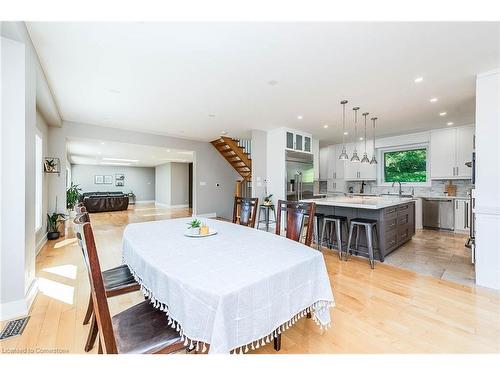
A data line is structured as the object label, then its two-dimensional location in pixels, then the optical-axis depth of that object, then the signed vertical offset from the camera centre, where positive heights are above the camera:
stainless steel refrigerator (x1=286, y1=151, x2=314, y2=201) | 5.41 +0.27
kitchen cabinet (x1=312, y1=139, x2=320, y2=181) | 6.44 +0.90
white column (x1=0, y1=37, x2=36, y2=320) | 1.96 +0.04
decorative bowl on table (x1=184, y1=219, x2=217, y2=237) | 1.90 -0.39
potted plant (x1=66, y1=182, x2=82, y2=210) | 6.44 -0.33
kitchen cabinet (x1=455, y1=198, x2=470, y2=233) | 4.93 -0.62
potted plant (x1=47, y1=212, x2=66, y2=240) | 4.65 -0.86
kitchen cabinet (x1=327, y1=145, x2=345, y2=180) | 7.01 +0.73
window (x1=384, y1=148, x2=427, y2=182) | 5.85 +0.58
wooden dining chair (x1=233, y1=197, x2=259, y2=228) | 2.67 -0.30
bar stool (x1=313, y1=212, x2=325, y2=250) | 3.85 -0.75
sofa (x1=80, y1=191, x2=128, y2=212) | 9.20 -0.70
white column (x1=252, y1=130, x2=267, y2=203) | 5.78 +0.61
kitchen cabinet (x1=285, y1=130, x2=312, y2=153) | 5.46 +1.16
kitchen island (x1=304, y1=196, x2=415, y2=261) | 3.38 -0.45
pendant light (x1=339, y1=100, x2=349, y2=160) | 3.65 +1.37
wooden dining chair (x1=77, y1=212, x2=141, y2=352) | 1.51 -0.70
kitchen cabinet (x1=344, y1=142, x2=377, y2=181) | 6.43 +0.51
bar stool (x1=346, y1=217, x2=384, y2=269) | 3.09 -0.64
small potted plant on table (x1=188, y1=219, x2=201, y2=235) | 1.93 -0.37
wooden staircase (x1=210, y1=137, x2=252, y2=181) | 6.95 +1.03
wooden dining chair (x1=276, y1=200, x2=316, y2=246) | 1.95 -0.29
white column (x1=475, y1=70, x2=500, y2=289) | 2.56 +0.08
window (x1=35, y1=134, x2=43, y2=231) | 4.10 +0.08
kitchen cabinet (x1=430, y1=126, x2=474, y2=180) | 4.97 +0.81
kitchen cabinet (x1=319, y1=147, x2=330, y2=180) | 7.44 +0.80
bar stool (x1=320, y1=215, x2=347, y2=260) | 3.45 -0.65
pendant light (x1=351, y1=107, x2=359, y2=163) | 3.98 +1.36
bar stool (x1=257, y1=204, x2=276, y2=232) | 5.25 -0.56
